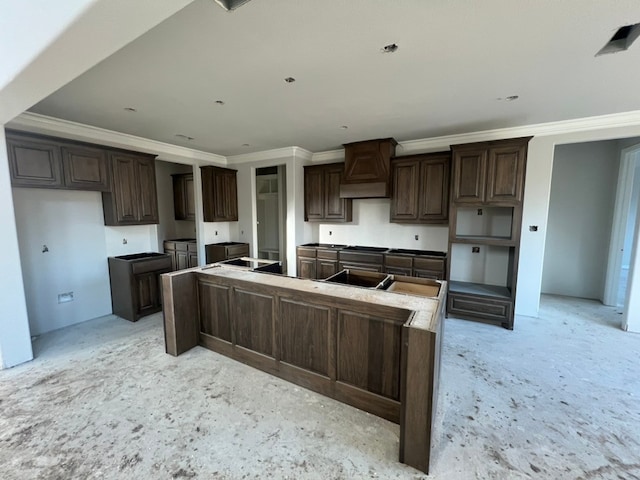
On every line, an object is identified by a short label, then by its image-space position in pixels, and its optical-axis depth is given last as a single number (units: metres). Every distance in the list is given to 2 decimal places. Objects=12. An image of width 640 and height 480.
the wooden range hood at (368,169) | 4.39
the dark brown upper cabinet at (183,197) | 5.74
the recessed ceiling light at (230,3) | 1.47
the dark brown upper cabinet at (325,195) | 5.01
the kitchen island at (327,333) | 1.62
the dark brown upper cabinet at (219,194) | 5.29
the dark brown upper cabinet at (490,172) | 3.50
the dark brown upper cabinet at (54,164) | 2.95
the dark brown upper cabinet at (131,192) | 3.82
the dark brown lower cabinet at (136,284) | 3.84
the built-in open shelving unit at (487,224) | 3.55
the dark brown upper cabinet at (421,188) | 4.13
